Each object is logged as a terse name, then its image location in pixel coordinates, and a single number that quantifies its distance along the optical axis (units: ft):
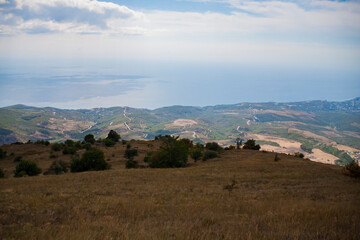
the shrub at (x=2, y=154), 116.82
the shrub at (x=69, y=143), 144.60
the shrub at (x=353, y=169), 52.34
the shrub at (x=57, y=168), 80.48
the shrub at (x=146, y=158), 105.50
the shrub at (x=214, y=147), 128.14
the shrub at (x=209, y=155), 104.78
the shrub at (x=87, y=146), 134.43
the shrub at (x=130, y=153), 115.44
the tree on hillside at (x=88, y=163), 82.84
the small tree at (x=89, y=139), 157.70
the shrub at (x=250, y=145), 137.69
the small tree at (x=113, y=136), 175.75
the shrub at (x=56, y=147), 128.57
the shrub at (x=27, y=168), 77.05
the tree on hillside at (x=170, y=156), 89.68
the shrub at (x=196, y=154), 104.42
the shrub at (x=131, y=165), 89.97
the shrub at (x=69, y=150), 120.57
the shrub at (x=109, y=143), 147.49
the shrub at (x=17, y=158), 108.27
